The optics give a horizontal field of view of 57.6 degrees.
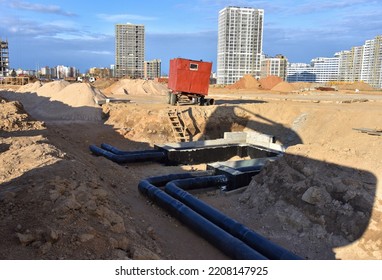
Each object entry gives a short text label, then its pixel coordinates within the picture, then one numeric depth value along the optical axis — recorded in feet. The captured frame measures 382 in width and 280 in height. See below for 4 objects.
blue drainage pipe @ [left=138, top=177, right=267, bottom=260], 16.80
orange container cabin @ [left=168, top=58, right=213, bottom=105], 57.77
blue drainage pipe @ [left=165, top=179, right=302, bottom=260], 16.80
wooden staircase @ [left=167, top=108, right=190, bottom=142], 47.51
